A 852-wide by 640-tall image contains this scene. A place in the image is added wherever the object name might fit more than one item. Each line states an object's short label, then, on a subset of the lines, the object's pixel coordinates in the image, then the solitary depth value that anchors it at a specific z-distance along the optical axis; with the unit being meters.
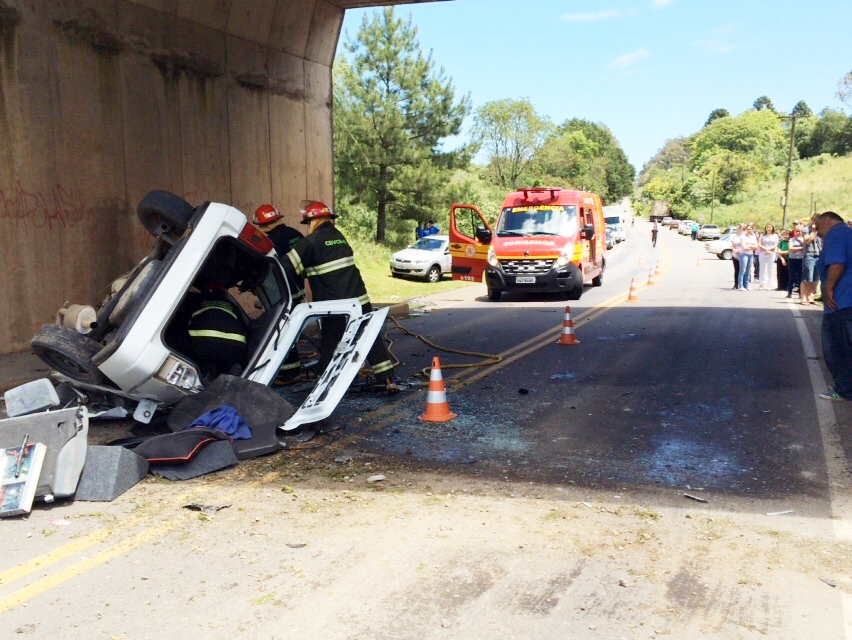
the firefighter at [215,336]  6.17
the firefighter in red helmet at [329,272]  7.18
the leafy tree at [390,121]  30.62
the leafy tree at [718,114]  183.64
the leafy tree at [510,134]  66.06
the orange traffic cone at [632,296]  17.19
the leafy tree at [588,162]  74.75
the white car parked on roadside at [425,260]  23.75
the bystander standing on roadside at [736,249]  19.72
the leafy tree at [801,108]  153.14
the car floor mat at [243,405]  5.83
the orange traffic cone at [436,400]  6.70
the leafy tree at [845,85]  89.69
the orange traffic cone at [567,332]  10.86
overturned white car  5.38
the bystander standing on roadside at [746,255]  19.56
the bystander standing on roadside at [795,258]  17.27
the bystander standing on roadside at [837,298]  7.39
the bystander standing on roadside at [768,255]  20.23
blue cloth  5.67
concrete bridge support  9.39
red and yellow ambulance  16.81
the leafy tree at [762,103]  179.12
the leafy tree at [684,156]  191.15
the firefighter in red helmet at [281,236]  7.24
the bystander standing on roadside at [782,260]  18.64
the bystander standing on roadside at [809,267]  16.25
